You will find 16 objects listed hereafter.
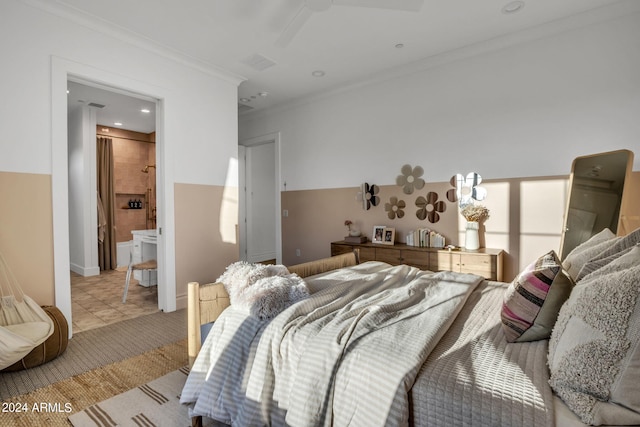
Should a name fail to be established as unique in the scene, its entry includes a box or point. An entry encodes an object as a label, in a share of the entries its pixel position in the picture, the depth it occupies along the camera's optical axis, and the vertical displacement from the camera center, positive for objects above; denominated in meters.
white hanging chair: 2.05 -0.80
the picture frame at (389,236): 4.29 -0.39
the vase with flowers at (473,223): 3.61 -0.19
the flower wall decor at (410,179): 4.17 +0.34
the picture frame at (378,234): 4.39 -0.37
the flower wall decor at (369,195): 4.56 +0.14
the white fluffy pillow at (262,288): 1.70 -0.45
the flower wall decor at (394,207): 4.33 -0.02
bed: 1.04 -0.58
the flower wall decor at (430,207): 4.02 -0.02
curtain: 5.88 -0.01
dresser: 3.39 -0.58
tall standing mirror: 2.69 +0.09
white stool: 3.89 -0.70
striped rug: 1.84 -1.17
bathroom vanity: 4.58 -0.64
